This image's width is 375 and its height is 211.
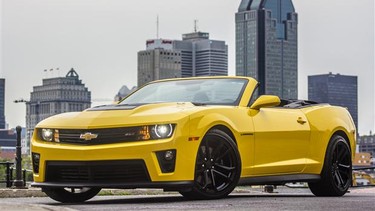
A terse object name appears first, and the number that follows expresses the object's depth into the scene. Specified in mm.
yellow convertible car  11469
